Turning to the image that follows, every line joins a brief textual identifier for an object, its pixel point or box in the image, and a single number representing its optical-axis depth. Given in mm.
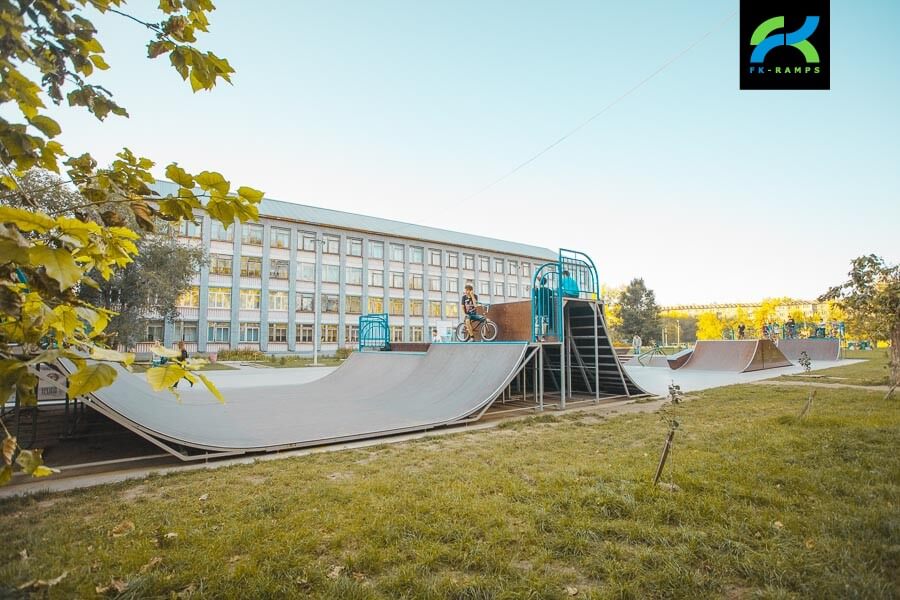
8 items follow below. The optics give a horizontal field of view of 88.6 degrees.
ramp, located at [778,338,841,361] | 26172
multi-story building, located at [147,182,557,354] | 36375
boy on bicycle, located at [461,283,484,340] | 11586
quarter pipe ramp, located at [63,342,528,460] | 5570
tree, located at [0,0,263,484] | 894
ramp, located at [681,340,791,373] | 19422
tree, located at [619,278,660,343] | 51594
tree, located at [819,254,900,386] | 10008
